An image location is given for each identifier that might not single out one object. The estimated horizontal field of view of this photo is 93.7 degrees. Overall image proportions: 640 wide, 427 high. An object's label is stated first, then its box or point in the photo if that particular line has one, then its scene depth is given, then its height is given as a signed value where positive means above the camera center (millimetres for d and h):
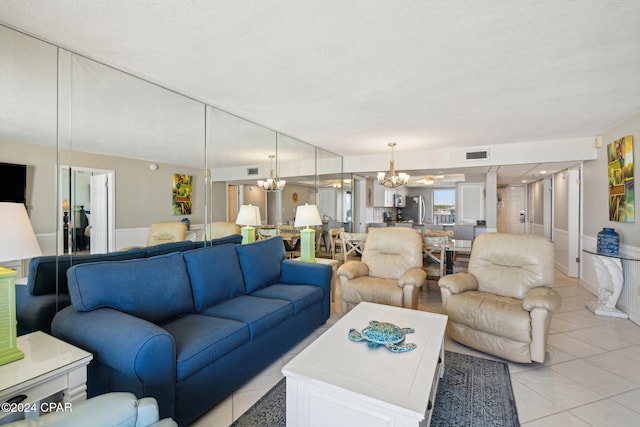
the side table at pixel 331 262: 3745 -636
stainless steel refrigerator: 10555 +82
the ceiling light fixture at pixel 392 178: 5141 +594
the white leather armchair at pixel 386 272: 3018 -660
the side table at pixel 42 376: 1166 -674
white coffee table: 1290 -803
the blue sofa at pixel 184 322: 1480 -740
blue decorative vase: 3439 -334
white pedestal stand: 3449 -849
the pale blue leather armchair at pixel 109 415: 825 -605
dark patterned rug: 1761 -1217
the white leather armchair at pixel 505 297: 2312 -741
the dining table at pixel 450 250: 3928 -491
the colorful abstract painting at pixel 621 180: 3336 +389
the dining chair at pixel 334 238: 5661 -516
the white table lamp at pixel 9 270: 1316 -273
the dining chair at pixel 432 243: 3922 -403
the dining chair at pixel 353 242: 4566 -462
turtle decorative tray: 1757 -758
